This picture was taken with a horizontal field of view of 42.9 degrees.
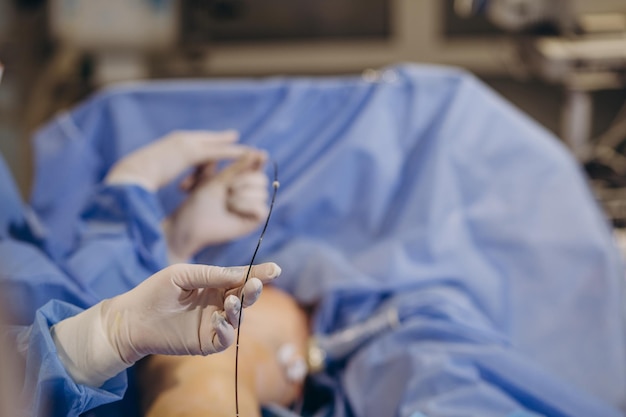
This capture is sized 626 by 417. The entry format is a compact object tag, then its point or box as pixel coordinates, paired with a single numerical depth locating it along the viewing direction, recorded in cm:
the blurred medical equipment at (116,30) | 317
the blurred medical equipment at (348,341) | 96
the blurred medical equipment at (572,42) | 205
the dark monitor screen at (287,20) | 358
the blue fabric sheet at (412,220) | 92
